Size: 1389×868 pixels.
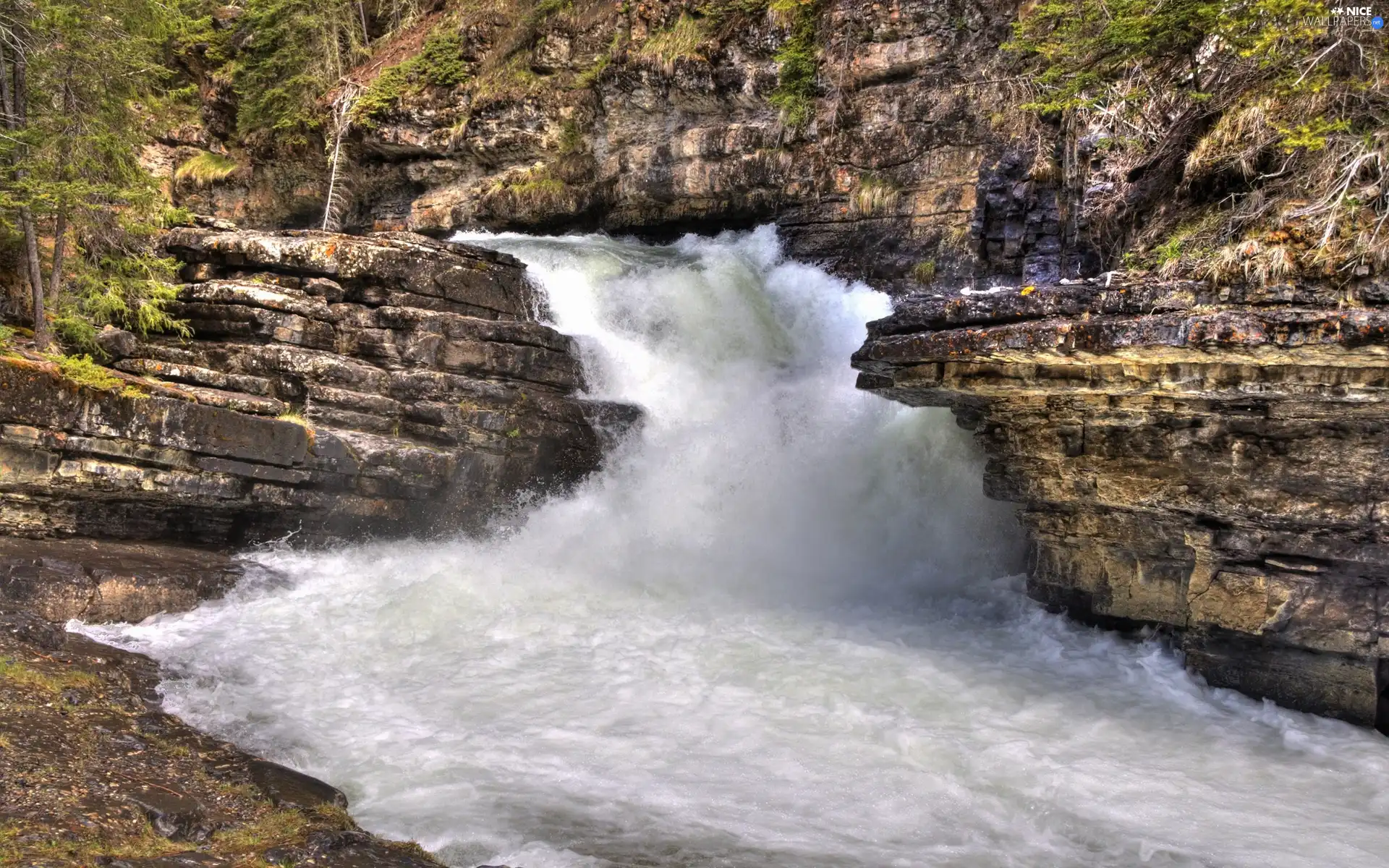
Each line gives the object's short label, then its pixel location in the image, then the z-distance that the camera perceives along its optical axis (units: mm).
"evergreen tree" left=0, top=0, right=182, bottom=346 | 9336
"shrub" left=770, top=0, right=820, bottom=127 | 15727
